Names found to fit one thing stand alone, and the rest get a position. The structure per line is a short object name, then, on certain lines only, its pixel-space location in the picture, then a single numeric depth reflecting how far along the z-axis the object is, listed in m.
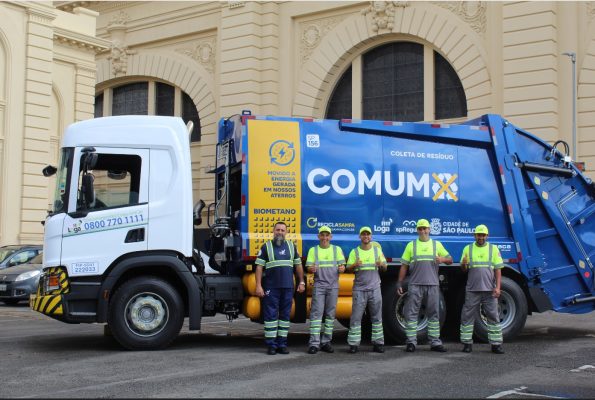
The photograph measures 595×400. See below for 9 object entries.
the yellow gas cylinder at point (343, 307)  11.12
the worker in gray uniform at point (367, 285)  10.51
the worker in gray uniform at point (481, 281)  10.83
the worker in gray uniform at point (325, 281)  10.44
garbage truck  10.33
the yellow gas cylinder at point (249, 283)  10.70
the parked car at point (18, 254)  20.08
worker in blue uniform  10.19
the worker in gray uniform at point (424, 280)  10.70
